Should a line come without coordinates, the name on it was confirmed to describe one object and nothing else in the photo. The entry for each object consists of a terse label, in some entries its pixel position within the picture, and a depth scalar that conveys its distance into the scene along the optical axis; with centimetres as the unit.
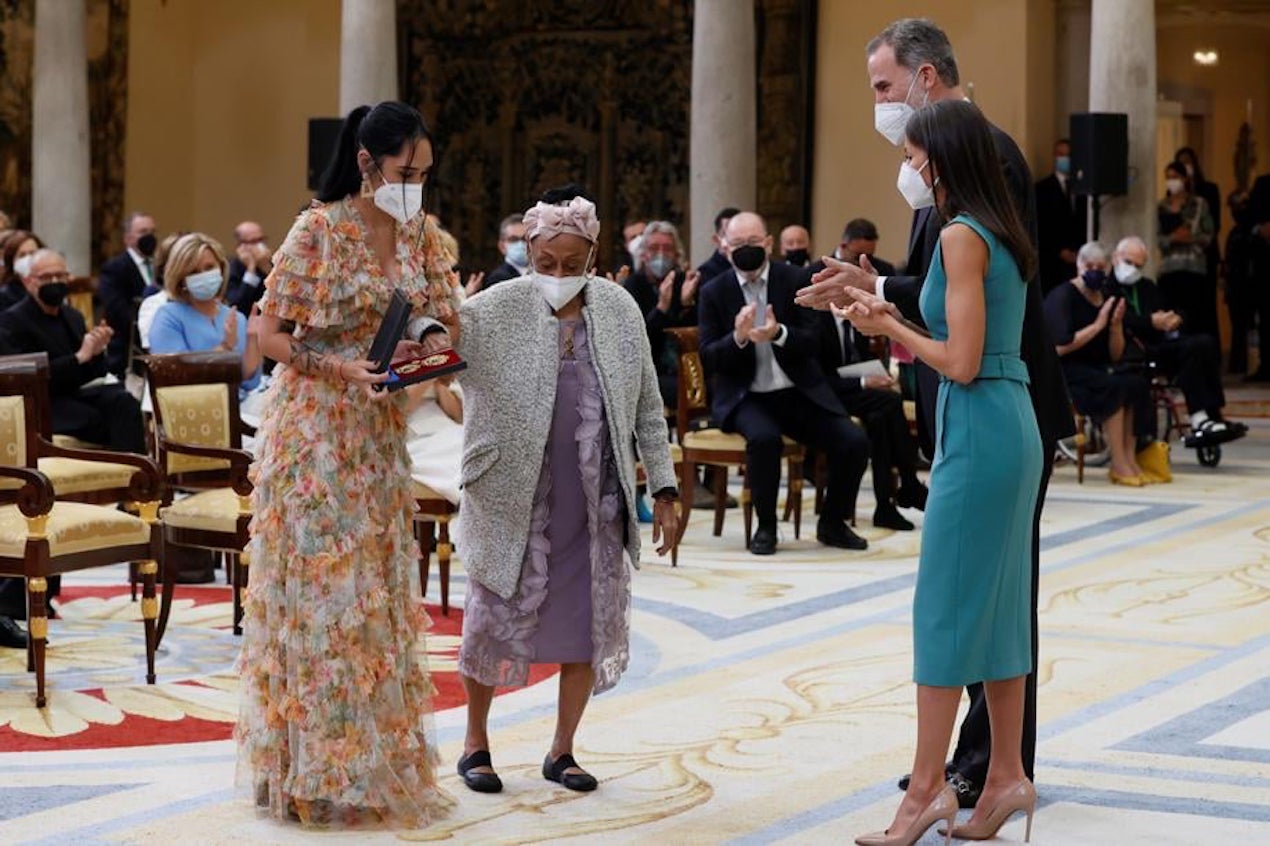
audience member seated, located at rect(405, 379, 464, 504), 803
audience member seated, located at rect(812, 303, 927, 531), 1063
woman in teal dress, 471
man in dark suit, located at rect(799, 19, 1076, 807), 509
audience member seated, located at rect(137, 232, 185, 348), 987
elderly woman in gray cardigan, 536
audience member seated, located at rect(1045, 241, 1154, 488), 1249
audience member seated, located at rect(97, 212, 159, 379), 1313
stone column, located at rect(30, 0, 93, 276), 1656
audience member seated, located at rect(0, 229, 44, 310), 1104
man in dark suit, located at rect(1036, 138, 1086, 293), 1655
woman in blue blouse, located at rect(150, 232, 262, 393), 923
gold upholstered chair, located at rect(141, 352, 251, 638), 748
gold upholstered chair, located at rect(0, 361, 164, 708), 660
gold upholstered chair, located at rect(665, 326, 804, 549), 1002
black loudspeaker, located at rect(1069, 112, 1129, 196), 1406
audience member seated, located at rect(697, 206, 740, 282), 1082
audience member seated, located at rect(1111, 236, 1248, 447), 1323
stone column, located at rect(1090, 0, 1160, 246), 1457
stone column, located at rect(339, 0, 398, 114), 1547
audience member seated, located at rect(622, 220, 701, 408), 1131
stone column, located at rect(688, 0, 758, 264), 1518
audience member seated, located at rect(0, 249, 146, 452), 976
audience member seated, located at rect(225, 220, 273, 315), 1252
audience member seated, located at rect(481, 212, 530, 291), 1072
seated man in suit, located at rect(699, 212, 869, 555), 984
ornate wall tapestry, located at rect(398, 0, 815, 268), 1886
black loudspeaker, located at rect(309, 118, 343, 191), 1579
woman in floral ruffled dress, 510
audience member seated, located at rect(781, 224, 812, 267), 1283
